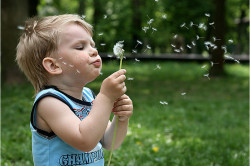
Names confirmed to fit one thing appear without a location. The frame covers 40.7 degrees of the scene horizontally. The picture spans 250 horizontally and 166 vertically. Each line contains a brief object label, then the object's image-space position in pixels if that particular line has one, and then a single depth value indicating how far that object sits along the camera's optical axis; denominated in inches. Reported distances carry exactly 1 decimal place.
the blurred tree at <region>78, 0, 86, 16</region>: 816.4
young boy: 70.6
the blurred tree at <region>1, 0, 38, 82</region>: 342.6
